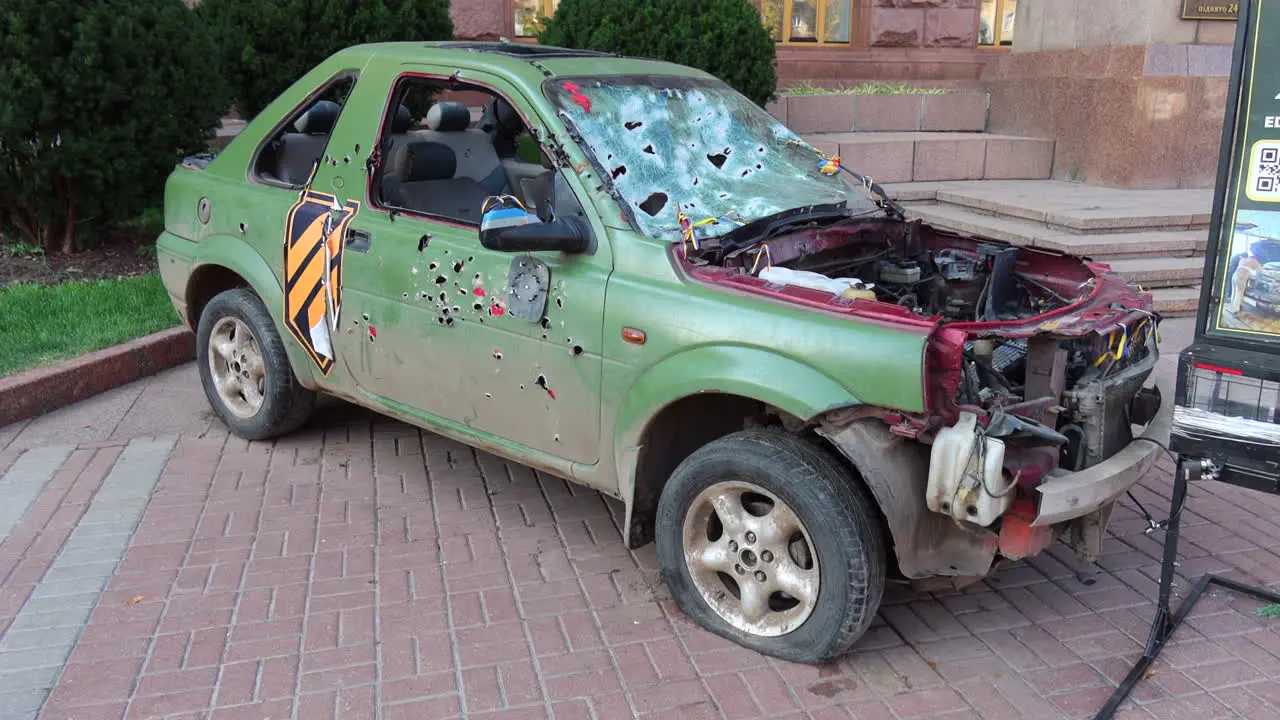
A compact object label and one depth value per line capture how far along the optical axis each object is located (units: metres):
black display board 3.12
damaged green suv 3.27
